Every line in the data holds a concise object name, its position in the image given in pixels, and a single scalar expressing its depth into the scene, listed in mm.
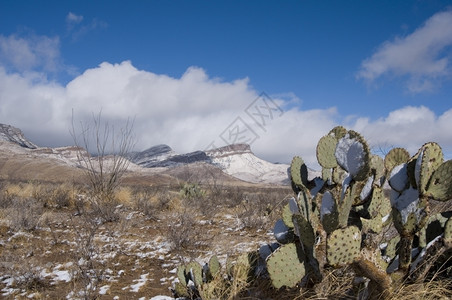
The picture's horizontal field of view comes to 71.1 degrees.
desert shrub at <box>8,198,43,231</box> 5254
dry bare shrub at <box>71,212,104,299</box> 2726
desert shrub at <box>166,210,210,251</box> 4613
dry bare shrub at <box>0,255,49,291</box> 3137
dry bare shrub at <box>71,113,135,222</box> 6359
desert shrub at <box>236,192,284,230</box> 6047
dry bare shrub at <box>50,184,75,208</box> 7969
